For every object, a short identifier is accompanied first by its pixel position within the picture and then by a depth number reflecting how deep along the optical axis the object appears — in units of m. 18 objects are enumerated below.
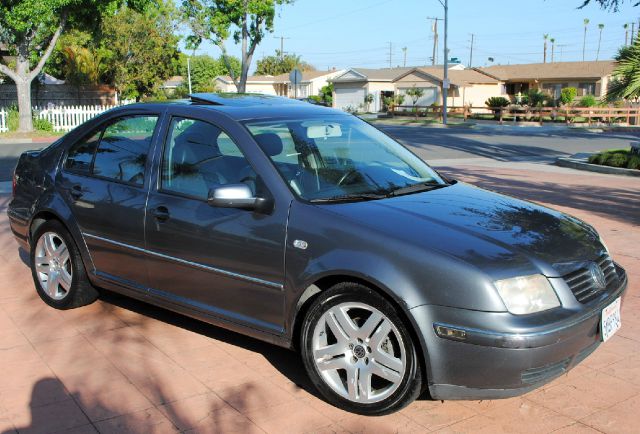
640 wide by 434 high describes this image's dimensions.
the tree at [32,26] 23.70
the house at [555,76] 62.00
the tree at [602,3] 15.85
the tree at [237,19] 35.06
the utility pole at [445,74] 40.78
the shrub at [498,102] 46.03
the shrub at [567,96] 48.65
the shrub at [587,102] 46.56
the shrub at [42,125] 28.19
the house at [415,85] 61.25
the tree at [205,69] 87.69
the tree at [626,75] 14.77
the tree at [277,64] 109.50
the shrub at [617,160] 15.21
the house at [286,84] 85.50
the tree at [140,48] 40.62
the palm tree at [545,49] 114.00
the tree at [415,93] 54.16
